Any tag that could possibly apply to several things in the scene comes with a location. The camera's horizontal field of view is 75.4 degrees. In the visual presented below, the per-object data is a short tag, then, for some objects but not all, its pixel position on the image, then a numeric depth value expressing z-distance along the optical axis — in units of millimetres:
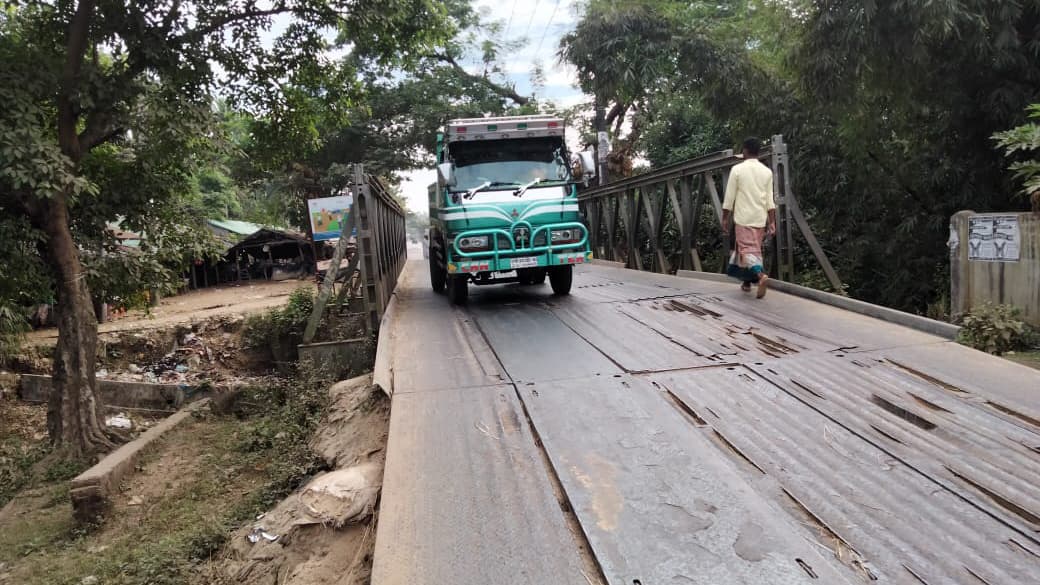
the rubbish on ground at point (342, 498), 3582
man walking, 7492
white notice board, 5434
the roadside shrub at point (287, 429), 5184
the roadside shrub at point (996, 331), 5148
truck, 7648
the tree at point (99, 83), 6544
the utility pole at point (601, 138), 16438
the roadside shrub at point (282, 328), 12227
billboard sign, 19578
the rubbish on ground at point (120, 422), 9807
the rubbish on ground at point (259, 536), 3899
